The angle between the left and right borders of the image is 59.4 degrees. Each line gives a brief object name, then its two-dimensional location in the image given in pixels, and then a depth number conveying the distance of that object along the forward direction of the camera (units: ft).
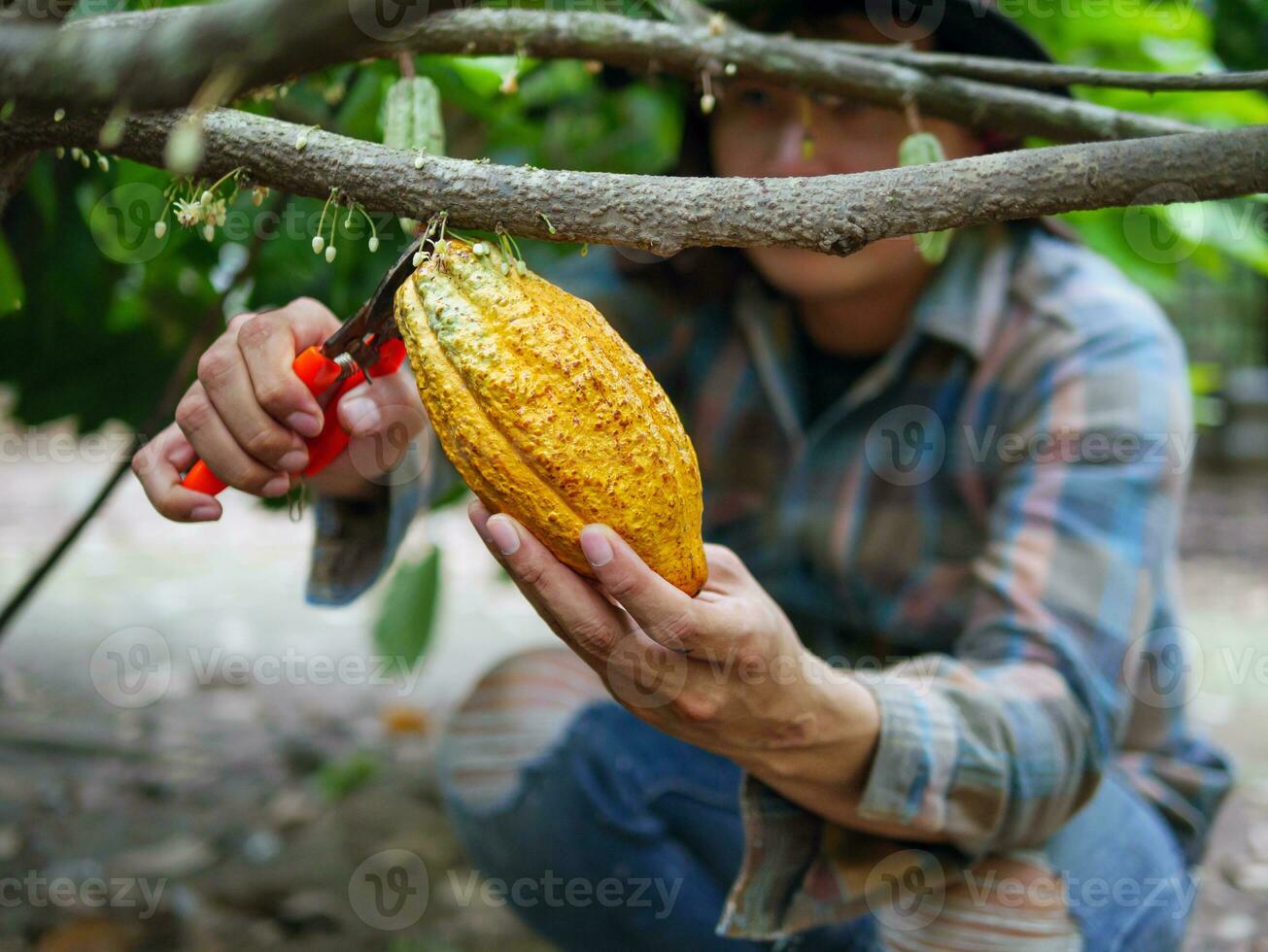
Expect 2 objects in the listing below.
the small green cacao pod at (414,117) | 3.47
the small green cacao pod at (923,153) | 3.58
